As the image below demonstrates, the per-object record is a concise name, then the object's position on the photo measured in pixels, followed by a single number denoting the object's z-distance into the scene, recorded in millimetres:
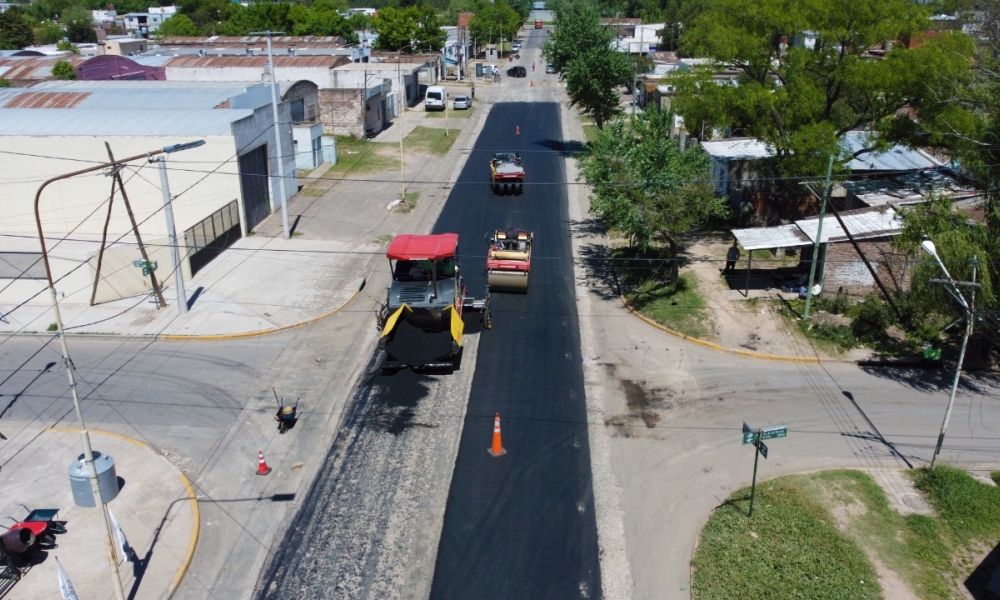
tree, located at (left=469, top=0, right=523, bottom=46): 110938
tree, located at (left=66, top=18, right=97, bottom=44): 121125
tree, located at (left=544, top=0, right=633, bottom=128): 47219
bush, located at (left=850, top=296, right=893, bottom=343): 24500
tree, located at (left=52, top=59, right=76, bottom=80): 61062
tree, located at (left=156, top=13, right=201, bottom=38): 110812
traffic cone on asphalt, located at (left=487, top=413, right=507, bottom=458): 18375
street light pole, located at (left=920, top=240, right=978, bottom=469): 16734
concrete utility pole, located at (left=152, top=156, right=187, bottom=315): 24875
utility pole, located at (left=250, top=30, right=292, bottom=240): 31658
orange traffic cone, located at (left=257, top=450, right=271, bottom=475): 17562
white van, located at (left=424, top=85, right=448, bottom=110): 66125
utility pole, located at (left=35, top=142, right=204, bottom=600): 12625
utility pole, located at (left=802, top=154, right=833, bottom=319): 24047
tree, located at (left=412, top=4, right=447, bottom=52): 90312
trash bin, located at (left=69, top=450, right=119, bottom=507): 14328
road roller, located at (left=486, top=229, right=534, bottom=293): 26688
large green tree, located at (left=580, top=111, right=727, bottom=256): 25953
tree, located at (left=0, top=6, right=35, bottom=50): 104750
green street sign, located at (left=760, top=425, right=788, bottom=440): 15523
